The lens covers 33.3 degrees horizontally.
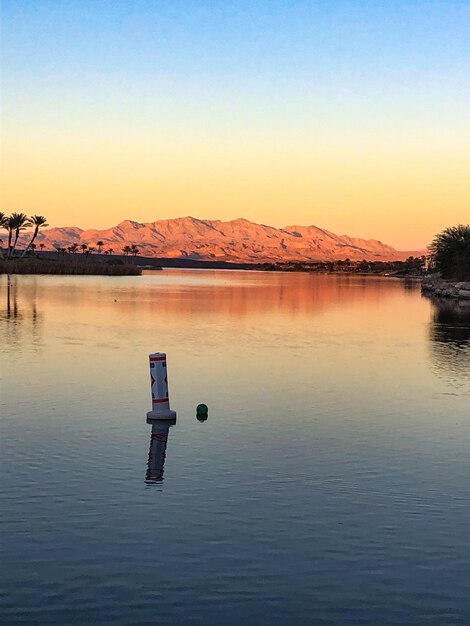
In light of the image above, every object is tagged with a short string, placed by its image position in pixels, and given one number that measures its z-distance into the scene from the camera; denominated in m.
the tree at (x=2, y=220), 144.62
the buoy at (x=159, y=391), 15.05
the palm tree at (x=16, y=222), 146.25
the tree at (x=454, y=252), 93.88
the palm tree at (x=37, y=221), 150.62
